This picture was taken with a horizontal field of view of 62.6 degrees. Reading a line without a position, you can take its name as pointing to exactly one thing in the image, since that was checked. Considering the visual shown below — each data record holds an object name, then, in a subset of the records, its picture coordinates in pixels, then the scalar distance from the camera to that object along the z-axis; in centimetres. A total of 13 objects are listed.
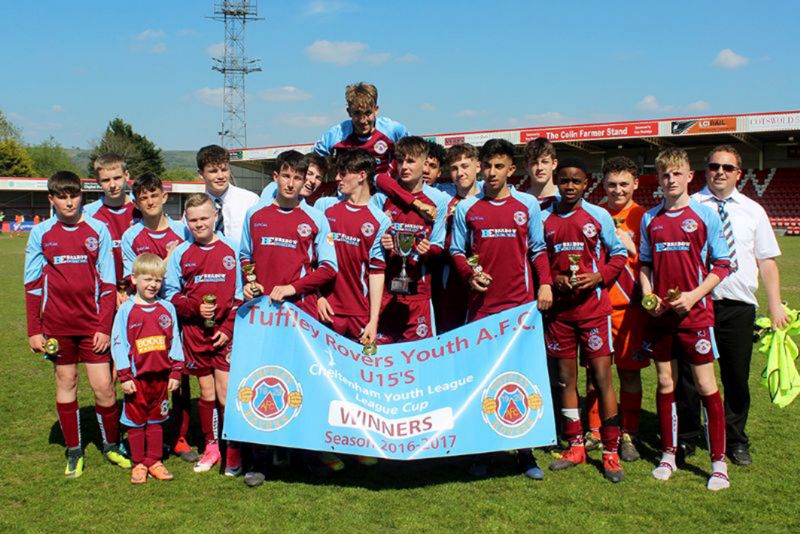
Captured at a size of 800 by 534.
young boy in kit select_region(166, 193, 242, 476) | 471
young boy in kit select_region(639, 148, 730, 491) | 438
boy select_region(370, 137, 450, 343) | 496
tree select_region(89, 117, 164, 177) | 6881
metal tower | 6494
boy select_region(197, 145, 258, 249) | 536
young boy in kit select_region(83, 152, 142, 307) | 518
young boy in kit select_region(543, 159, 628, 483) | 459
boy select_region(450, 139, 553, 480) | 463
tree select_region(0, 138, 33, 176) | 6925
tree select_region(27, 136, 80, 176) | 8530
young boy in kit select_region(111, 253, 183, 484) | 458
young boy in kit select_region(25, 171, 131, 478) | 470
